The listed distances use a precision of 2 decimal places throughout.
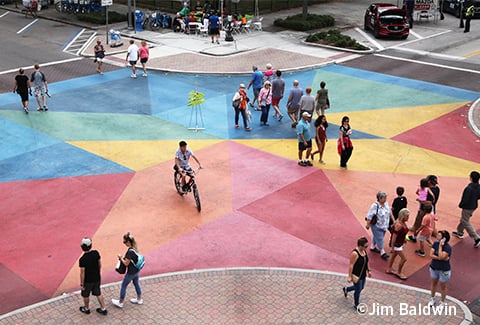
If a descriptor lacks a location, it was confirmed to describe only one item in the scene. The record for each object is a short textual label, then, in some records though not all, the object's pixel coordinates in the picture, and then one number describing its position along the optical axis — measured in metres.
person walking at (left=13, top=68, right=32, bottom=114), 21.50
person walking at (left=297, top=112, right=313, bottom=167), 17.50
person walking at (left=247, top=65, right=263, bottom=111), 22.05
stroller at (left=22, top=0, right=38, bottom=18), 40.94
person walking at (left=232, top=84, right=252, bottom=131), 20.06
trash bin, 35.50
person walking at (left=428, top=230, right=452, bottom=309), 11.02
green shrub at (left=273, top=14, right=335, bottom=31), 36.19
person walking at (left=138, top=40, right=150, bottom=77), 26.41
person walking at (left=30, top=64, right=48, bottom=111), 21.95
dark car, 39.57
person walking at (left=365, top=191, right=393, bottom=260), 12.94
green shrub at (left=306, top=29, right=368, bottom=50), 31.70
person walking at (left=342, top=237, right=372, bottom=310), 10.83
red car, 34.00
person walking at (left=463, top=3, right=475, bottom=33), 35.34
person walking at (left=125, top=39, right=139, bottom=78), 26.20
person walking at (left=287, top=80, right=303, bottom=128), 20.39
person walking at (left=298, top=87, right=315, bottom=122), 19.53
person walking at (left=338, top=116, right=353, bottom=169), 17.16
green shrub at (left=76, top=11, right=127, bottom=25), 37.69
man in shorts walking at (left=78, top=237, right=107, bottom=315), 10.81
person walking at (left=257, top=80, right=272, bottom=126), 20.64
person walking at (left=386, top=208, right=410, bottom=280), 12.52
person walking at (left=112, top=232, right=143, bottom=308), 11.02
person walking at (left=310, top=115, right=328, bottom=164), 17.69
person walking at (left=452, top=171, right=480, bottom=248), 13.62
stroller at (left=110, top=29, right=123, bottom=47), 31.44
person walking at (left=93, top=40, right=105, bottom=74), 26.66
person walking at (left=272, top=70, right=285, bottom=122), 21.23
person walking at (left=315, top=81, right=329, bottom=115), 20.89
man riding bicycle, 15.47
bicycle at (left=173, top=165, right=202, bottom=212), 15.30
